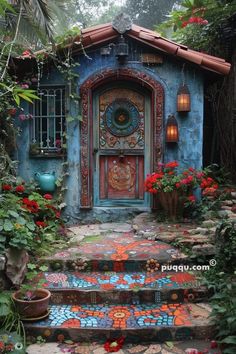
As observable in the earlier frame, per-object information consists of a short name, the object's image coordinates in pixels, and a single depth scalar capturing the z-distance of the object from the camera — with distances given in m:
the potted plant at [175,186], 5.89
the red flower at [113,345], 3.33
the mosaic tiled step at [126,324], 3.47
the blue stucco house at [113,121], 6.34
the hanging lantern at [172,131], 6.27
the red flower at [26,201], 5.26
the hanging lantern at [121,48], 6.12
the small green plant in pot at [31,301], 3.53
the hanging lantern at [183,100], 6.25
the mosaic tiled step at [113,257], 4.48
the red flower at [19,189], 5.50
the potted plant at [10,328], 3.13
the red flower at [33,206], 5.28
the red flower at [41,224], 5.34
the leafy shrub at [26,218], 4.07
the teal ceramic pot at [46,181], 6.27
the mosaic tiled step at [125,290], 3.96
